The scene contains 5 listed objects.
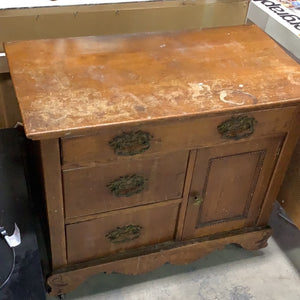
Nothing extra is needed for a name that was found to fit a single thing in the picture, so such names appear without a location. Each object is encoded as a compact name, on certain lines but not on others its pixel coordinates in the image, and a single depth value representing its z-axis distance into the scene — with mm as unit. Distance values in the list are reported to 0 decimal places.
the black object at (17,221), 1175
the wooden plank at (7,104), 1541
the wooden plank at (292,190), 1432
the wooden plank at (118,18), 1416
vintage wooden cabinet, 1074
